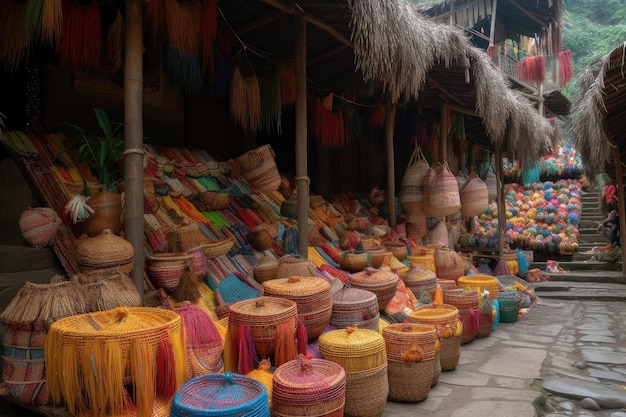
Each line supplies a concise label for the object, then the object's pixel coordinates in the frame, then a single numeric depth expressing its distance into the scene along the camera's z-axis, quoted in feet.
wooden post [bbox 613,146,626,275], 27.10
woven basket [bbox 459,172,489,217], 24.34
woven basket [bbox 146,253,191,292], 10.44
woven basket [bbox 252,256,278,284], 12.39
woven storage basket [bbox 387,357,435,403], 9.45
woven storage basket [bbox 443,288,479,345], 13.91
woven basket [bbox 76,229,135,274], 9.02
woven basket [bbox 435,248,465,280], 18.63
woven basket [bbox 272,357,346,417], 6.93
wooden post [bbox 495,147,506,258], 27.37
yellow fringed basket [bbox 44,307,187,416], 6.33
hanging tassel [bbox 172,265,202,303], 10.51
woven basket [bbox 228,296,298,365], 8.30
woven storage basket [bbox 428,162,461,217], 20.30
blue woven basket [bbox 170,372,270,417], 5.91
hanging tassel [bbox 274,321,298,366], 8.31
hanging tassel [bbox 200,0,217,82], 13.05
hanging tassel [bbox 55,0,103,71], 11.05
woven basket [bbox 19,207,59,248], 9.78
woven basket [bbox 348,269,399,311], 12.32
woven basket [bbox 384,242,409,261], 18.37
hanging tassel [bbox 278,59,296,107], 17.15
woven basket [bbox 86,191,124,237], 10.18
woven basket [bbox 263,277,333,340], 9.54
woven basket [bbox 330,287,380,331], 10.50
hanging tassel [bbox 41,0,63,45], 9.37
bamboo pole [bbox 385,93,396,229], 21.01
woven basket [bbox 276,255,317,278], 11.60
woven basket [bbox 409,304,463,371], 11.21
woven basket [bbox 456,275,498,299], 16.77
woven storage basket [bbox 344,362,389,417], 8.27
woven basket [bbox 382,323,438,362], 9.57
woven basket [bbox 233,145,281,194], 15.17
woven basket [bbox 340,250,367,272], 14.94
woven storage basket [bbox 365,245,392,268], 15.72
